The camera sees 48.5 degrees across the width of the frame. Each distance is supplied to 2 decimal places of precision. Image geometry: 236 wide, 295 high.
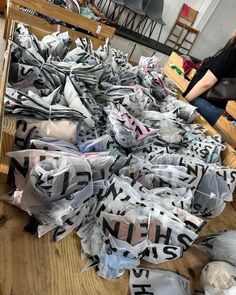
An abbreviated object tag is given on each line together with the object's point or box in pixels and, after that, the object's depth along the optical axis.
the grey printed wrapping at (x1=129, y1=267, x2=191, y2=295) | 0.75
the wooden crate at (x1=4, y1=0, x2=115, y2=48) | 2.28
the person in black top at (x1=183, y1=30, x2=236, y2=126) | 1.57
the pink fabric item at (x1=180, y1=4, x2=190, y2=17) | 5.77
